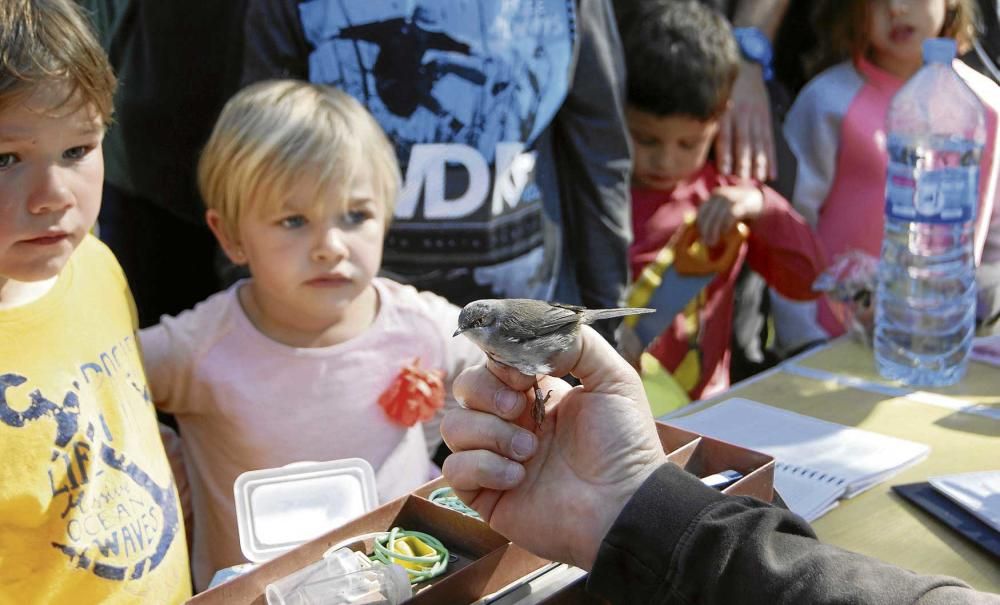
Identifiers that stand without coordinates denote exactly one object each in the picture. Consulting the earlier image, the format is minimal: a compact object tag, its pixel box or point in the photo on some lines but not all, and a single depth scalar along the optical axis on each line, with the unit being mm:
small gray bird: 565
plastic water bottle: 982
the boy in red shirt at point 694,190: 1214
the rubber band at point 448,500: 617
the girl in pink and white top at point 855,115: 1280
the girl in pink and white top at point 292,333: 826
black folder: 684
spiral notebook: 750
